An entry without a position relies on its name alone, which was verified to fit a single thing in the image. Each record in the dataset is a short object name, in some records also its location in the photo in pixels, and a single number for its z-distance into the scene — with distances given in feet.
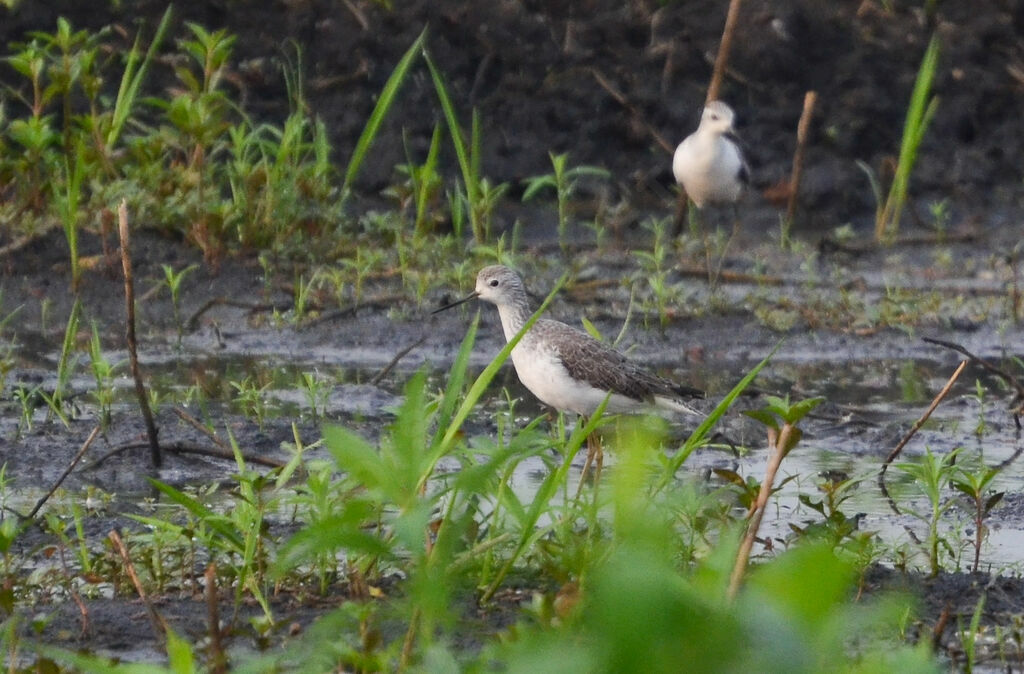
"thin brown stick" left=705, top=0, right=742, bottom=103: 66.39
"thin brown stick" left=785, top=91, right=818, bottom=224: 67.10
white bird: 63.98
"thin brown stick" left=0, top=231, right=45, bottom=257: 57.62
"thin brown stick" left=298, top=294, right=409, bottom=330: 54.08
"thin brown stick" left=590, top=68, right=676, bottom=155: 73.31
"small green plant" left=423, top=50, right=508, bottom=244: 59.27
